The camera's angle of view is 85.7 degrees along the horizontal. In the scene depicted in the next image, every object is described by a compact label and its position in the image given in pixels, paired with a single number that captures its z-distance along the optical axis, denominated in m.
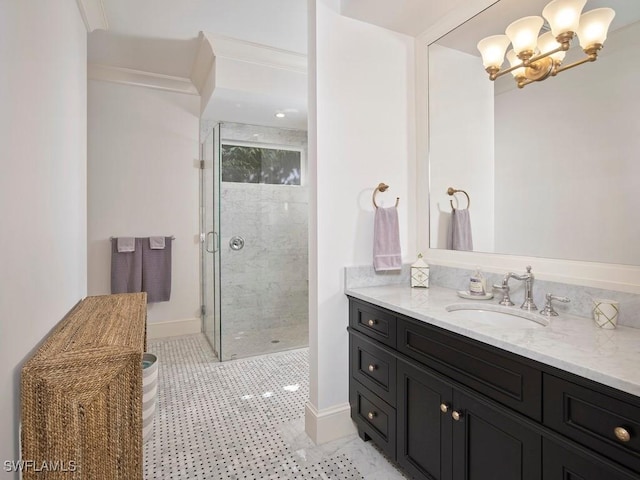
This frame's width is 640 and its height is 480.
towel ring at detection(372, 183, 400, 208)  2.09
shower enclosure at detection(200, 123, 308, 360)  3.32
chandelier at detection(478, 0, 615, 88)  1.39
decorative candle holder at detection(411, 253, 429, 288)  2.03
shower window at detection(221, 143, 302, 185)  3.51
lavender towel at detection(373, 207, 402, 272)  2.04
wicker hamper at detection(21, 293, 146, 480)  0.96
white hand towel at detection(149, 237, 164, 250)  3.55
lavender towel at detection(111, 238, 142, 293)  3.41
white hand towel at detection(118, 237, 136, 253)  3.42
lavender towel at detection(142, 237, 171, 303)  3.54
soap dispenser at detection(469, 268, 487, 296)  1.74
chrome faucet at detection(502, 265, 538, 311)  1.54
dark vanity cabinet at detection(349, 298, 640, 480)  0.90
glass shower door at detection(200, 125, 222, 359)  3.26
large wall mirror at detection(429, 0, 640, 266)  1.33
